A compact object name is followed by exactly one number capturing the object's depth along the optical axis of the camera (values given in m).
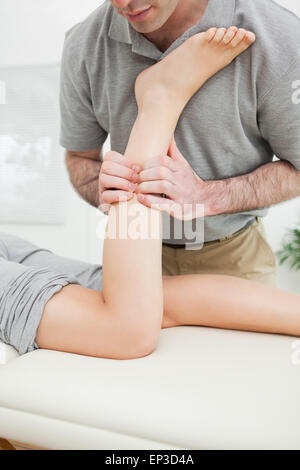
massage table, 0.68
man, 1.12
